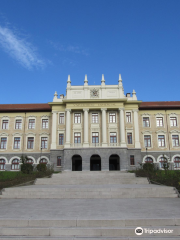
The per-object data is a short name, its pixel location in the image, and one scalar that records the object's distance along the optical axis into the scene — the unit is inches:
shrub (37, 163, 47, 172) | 1119.7
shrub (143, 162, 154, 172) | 1030.4
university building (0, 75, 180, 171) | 1385.8
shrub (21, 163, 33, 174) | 1070.5
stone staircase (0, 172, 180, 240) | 279.6
